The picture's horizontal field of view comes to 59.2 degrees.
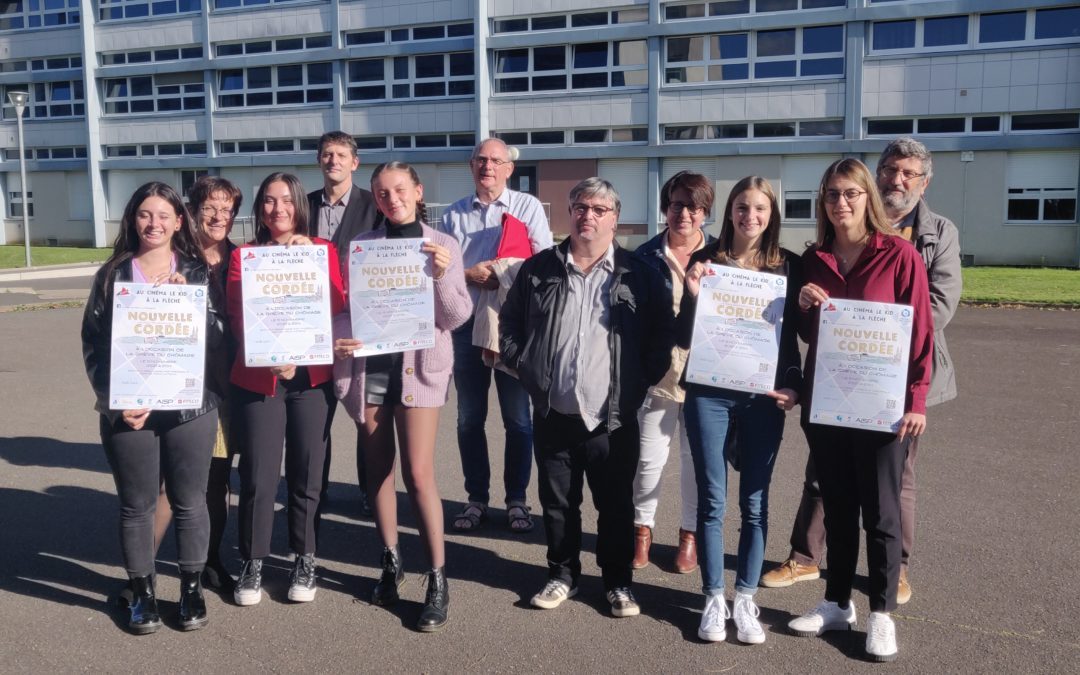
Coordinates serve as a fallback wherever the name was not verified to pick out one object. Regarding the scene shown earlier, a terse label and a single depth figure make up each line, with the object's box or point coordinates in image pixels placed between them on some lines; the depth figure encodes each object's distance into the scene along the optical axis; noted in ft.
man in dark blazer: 17.56
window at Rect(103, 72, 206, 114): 127.65
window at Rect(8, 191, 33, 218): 139.03
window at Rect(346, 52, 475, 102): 113.91
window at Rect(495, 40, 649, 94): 106.32
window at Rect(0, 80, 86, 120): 133.80
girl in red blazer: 14.80
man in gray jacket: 14.38
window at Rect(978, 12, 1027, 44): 90.48
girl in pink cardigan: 14.61
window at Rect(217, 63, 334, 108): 120.67
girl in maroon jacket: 13.12
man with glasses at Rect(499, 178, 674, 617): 14.28
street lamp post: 83.30
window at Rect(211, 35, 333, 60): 120.37
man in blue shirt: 18.54
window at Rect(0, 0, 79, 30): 132.67
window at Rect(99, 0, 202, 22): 126.52
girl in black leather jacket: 13.74
